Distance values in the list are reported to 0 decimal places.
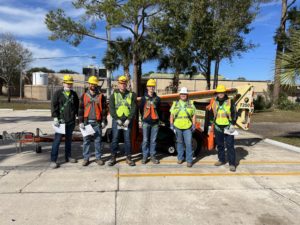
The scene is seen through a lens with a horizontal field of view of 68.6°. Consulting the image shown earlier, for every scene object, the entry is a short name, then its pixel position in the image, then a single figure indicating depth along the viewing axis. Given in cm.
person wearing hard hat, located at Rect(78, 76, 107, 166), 449
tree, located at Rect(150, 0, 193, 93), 1171
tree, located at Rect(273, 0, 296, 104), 1707
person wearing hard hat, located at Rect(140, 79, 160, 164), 459
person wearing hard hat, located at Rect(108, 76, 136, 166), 448
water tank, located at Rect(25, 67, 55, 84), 4219
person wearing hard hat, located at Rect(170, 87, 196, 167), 457
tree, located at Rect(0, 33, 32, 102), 2872
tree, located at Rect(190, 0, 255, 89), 1280
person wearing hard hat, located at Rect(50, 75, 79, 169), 442
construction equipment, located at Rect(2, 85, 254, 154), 512
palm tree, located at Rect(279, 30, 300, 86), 650
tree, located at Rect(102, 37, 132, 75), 1535
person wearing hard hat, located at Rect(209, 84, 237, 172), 451
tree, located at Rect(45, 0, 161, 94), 1109
